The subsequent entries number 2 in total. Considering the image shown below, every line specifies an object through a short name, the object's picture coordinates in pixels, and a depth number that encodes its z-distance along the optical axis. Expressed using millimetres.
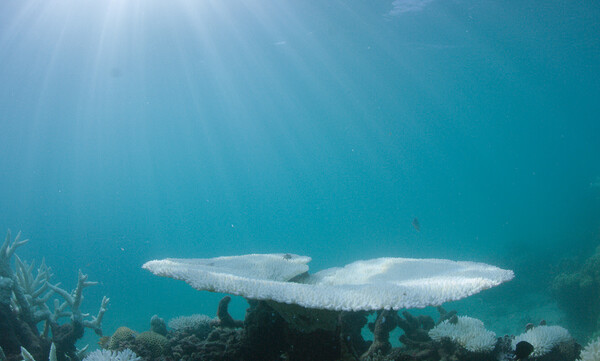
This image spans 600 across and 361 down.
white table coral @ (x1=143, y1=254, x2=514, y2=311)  2488
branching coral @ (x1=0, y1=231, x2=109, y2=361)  4566
